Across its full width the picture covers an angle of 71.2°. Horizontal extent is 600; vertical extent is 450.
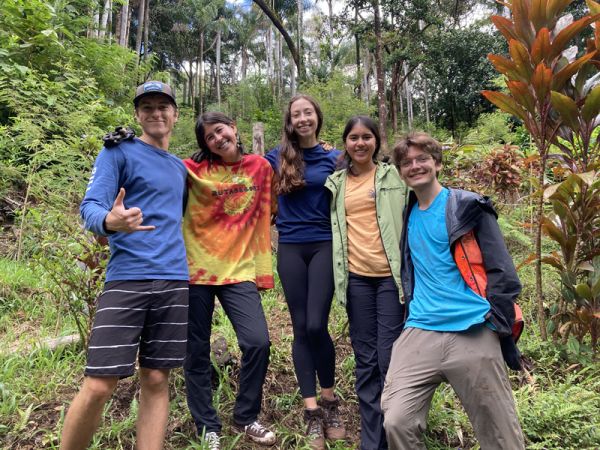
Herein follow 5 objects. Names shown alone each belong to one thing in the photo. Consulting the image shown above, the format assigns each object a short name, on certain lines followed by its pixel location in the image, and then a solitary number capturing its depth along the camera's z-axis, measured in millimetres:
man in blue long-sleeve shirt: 1884
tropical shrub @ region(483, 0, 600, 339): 2945
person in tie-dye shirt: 2465
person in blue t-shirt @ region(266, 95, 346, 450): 2564
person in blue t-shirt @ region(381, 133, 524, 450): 1853
